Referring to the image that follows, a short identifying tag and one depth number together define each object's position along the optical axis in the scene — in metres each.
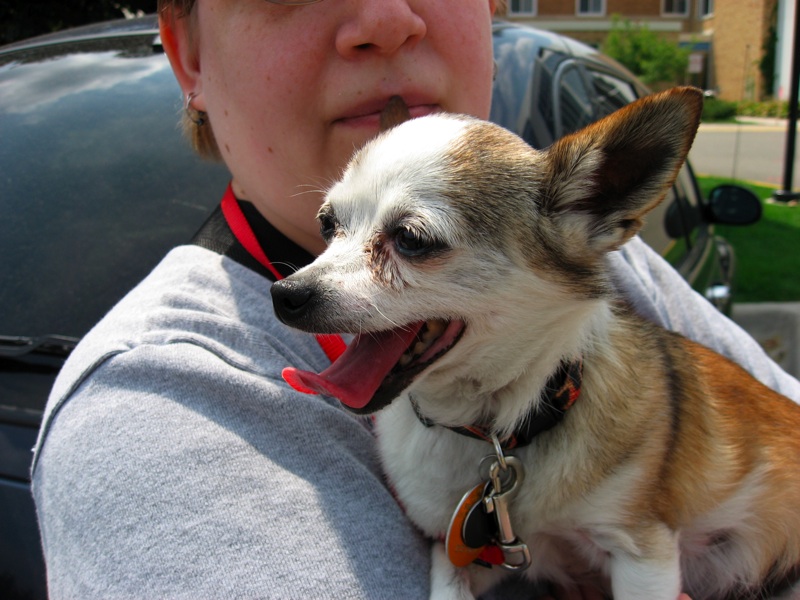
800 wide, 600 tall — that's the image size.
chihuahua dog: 0.28
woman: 0.24
